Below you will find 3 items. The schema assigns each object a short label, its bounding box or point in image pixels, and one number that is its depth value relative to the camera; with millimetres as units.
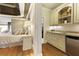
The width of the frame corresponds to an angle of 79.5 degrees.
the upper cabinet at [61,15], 1846
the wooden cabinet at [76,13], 1341
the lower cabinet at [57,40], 1593
